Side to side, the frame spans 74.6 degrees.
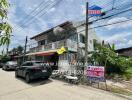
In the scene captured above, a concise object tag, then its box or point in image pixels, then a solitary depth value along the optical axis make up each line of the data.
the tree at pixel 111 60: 9.06
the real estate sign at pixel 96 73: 5.85
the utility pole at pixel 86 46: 7.15
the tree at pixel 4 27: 1.40
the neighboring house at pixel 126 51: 19.35
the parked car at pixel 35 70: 7.05
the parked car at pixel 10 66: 14.29
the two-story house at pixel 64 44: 10.56
